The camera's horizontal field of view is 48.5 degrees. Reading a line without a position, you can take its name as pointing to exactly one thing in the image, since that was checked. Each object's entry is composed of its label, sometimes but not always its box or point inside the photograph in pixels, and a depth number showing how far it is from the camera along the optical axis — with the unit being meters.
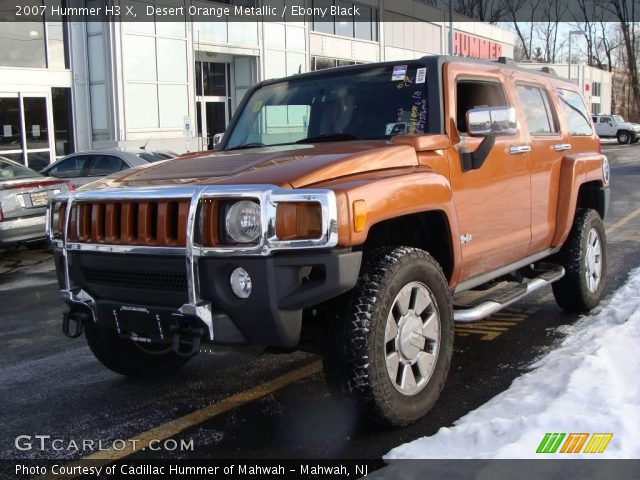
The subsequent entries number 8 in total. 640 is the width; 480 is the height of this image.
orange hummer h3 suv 3.35
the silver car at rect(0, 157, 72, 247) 9.41
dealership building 18.88
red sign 39.19
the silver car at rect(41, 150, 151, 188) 11.55
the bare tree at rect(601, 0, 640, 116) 68.69
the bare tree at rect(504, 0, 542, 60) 71.54
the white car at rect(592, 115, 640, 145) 46.50
